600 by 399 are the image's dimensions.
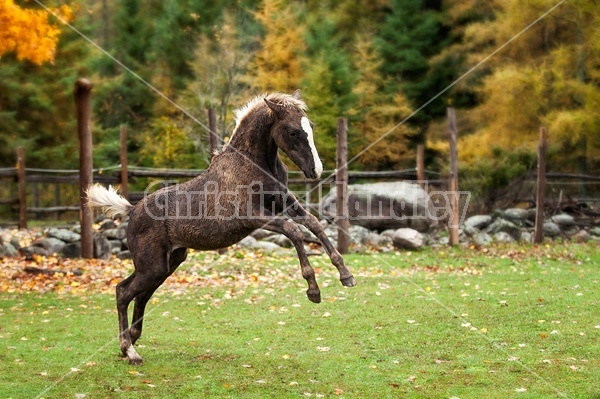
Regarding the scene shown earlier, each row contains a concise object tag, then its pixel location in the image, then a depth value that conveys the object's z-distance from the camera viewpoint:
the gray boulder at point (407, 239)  14.64
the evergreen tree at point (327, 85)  23.97
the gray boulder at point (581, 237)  15.77
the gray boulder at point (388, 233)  15.96
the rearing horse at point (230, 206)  5.80
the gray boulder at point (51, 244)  13.71
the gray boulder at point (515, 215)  17.78
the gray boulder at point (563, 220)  17.38
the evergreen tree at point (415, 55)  28.34
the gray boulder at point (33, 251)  13.61
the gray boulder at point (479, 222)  17.48
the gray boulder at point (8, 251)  13.67
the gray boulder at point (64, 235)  14.15
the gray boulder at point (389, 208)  16.66
